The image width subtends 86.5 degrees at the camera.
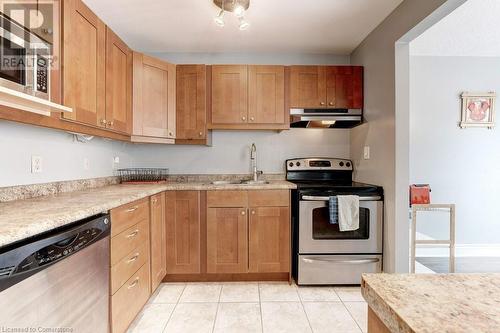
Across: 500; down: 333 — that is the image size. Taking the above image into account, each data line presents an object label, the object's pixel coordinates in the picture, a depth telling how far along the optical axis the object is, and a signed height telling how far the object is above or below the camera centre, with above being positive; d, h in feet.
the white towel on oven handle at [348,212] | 7.74 -1.38
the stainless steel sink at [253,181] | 9.88 -0.64
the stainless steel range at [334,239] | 7.94 -2.26
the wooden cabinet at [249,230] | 8.27 -2.05
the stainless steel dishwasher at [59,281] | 2.94 -1.56
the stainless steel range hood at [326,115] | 9.23 +1.72
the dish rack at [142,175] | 9.24 -0.42
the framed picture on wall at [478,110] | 10.53 +2.18
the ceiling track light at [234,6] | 6.38 +3.93
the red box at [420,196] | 9.07 -1.06
